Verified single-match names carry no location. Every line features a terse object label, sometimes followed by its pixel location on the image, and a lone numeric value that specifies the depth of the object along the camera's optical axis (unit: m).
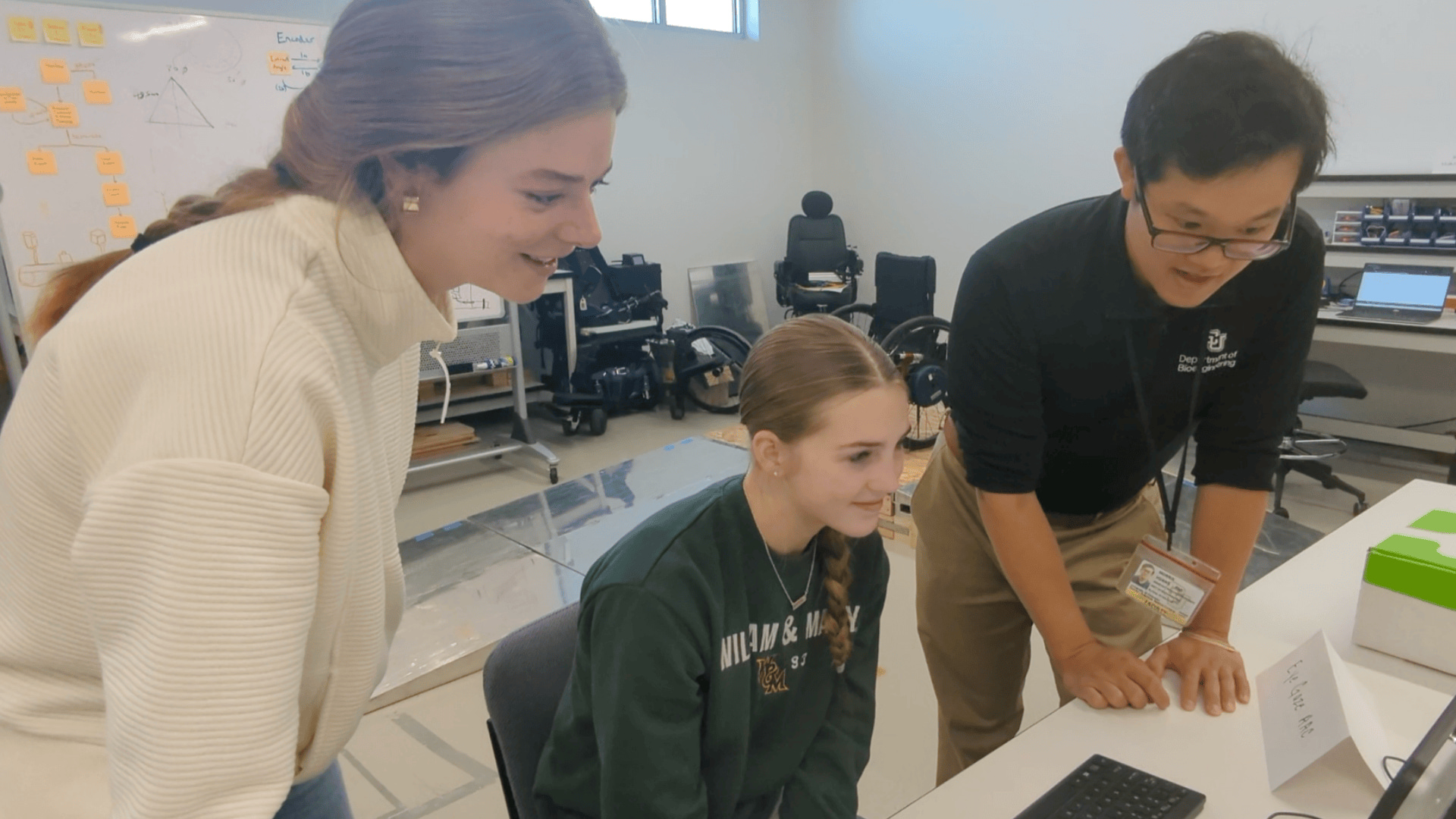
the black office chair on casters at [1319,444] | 3.19
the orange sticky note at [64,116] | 2.75
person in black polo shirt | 0.88
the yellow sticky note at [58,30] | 2.71
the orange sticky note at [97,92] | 2.79
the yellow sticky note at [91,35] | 2.77
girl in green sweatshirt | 0.91
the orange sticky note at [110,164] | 2.84
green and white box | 1.06
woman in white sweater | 0.53
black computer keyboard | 0.81
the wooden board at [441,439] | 4.07
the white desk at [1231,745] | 0.84
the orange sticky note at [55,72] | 2.72
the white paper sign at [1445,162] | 3.76
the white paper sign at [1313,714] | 0.83
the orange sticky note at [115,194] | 2.86
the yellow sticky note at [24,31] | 2.64
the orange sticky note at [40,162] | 2.72
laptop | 3.54
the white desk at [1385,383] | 3.54
